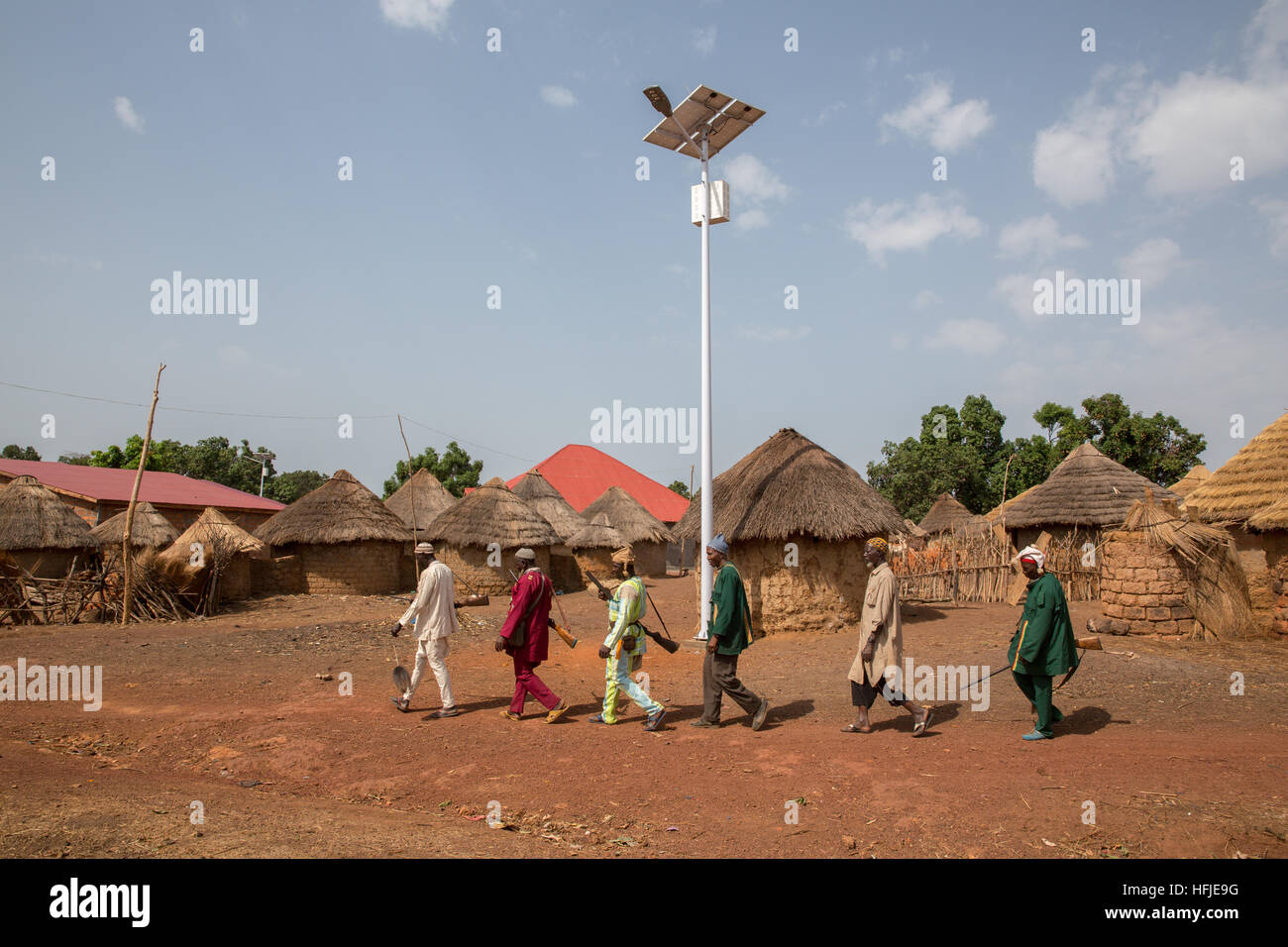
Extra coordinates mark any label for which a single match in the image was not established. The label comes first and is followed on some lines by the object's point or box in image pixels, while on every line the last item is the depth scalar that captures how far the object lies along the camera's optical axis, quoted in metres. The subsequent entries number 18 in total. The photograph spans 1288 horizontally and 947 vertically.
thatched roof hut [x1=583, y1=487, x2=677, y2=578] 28.66
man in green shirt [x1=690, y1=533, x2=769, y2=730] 6.77
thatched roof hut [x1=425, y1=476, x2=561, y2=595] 20.23
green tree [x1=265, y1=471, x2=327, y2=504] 53.09
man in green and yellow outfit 6.85
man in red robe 7.09
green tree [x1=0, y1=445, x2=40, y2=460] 51.62
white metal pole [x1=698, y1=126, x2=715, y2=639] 11.34
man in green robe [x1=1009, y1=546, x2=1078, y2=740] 6.11
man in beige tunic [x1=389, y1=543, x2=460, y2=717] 7.41
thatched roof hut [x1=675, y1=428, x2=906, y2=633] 12.12
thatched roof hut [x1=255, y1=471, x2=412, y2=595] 20.08
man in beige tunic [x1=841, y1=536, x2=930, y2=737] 6.46
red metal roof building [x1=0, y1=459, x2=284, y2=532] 26.36
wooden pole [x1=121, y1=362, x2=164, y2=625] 14.20
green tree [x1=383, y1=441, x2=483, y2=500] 40.50
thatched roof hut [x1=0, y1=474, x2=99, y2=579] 17.56
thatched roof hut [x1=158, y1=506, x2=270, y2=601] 15.67
